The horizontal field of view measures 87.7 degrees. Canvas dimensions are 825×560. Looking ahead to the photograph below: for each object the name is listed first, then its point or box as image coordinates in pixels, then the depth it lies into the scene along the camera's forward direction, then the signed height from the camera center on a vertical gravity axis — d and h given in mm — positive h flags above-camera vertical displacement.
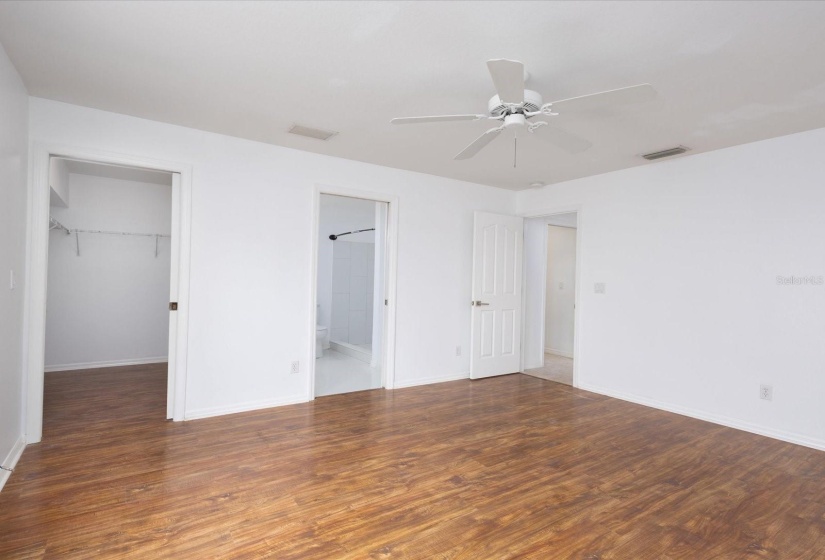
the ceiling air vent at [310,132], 3508 +1223
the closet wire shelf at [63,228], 4965 +521
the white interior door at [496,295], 5238 -145
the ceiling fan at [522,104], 1938 +934
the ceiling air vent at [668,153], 3809 +1241
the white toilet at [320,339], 6200 -890
